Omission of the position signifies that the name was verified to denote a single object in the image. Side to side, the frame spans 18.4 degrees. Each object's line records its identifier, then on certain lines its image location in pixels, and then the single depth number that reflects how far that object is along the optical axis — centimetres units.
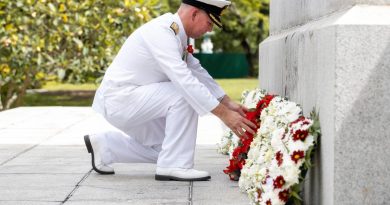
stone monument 573
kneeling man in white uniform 811
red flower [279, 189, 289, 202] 630
